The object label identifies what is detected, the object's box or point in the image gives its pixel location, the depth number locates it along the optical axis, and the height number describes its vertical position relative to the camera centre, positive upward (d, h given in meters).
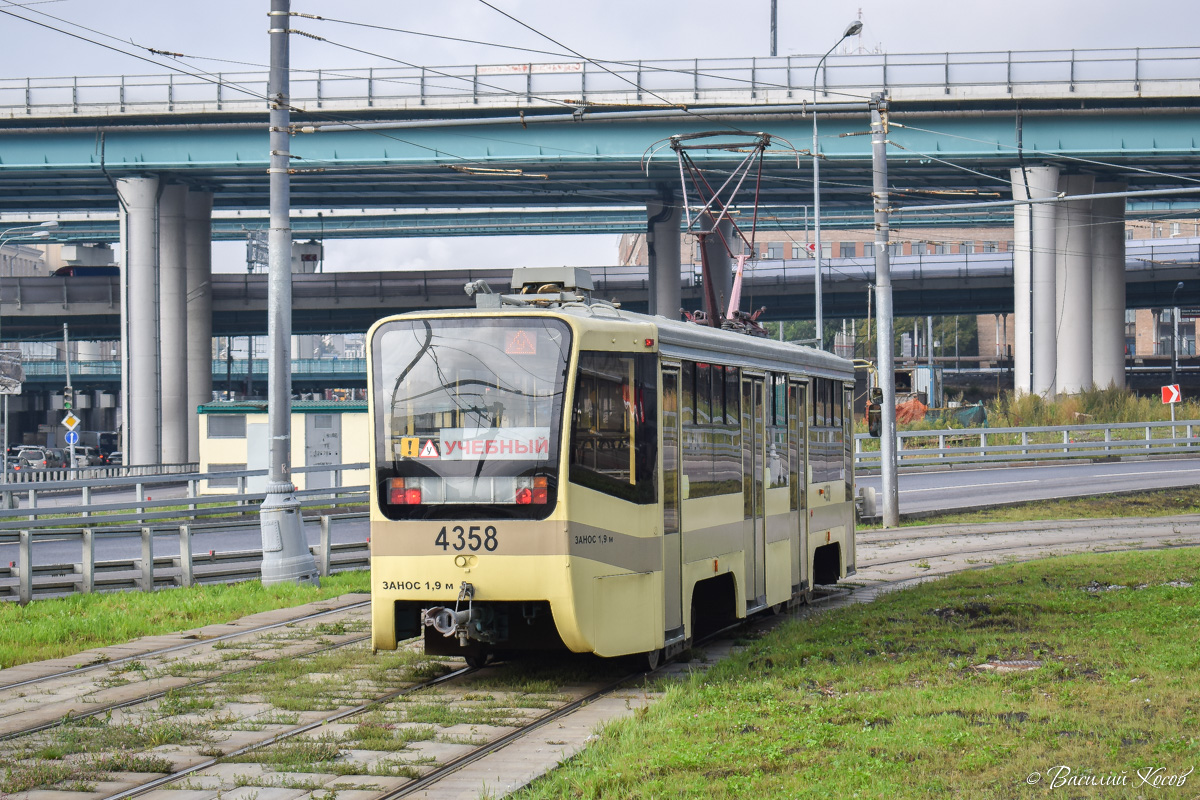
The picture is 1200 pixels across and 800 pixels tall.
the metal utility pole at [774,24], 64.81 +18.42
